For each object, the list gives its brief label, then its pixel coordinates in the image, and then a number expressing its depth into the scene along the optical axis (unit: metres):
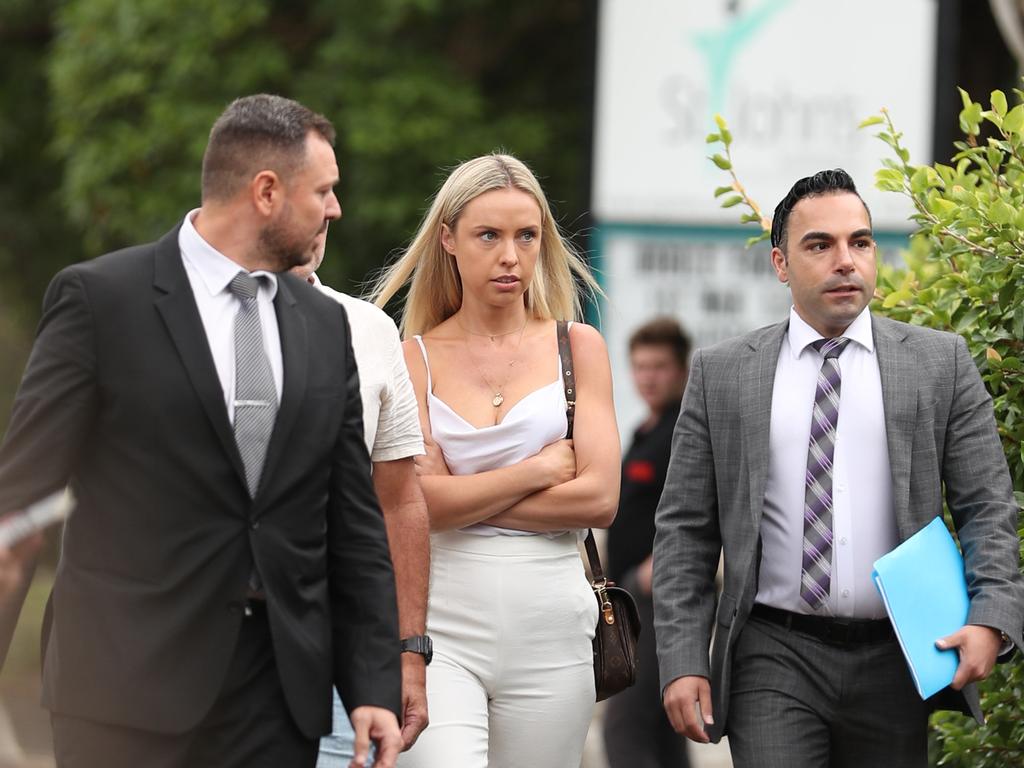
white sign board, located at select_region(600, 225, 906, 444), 21.66
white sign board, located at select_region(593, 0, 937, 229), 21.02
